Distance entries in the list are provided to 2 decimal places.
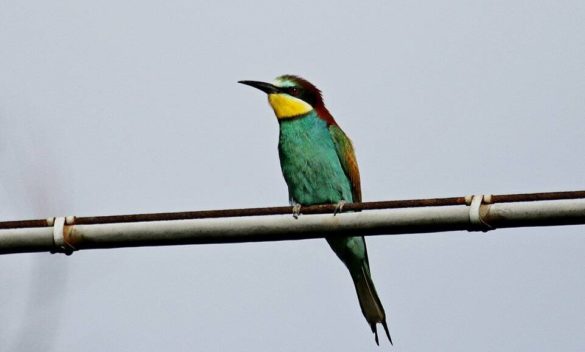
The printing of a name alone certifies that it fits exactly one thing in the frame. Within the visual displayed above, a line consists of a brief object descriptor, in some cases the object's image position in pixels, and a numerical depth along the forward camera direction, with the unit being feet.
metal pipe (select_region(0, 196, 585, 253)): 20.61
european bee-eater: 37.17
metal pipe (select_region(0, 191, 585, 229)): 20.97
